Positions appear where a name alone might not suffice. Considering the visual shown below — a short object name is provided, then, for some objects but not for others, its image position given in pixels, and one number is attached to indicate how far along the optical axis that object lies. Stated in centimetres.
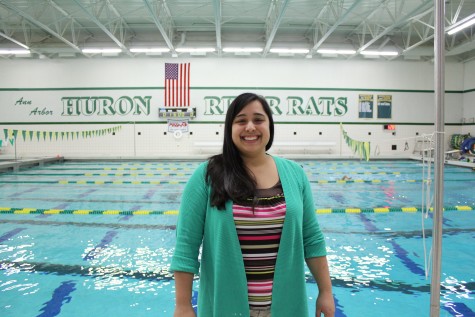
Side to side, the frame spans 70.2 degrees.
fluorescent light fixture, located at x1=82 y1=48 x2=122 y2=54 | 1393
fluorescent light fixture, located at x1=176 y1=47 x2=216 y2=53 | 1408
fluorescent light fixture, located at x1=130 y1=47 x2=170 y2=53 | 1408
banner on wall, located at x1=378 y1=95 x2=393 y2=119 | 1650
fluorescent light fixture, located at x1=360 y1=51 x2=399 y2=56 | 1452
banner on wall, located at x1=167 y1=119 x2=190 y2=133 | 1609
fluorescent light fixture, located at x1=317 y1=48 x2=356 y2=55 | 1437
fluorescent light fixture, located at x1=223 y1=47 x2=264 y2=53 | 1413
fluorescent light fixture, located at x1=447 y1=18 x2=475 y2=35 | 955
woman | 123
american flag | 1612
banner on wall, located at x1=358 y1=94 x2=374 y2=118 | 1647
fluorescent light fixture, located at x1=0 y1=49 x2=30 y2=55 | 1393
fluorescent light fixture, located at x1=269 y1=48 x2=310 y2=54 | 1419
